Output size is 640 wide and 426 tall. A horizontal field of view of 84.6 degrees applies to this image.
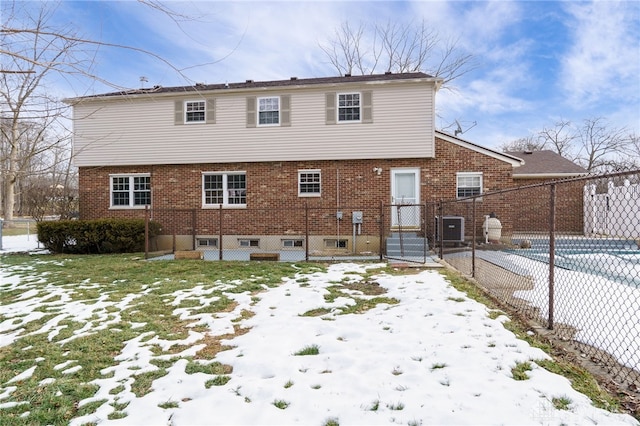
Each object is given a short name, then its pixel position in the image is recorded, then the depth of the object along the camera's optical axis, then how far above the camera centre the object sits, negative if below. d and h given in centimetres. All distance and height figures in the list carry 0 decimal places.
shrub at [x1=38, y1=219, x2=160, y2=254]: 1179 -73
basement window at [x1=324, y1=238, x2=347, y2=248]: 1225 -100
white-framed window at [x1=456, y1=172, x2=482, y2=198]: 1197 +108
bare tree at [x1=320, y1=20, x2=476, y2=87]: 2223 +1084
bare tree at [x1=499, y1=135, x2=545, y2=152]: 3600 +768
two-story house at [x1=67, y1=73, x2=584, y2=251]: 1195 +202
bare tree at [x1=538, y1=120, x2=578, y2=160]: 3366 +768
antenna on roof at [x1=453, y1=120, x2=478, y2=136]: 1722 +410
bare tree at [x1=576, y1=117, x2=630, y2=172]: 3083 +653
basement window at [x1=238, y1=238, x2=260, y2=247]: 1272 -102
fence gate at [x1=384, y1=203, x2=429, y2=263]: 1102 -60
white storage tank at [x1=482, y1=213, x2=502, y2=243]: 1150 -50
